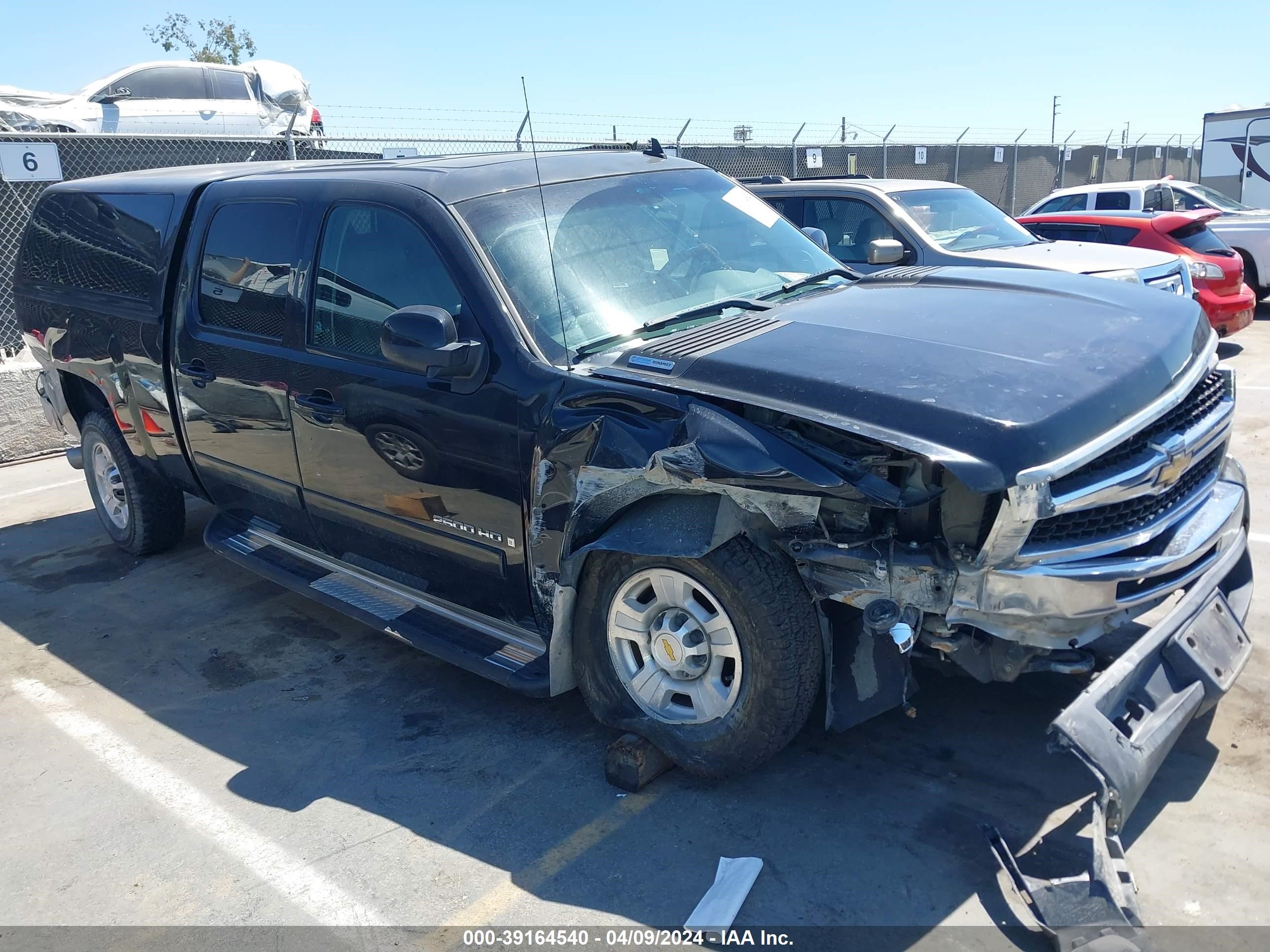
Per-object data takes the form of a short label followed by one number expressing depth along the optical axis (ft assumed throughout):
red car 33.68
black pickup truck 9.20
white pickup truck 42.80
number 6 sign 32.48
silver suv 26.08
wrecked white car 41.42
